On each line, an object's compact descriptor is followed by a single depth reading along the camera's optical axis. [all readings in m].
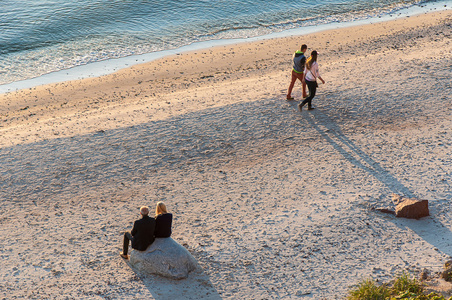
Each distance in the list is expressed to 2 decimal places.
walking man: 27.36
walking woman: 26.02
